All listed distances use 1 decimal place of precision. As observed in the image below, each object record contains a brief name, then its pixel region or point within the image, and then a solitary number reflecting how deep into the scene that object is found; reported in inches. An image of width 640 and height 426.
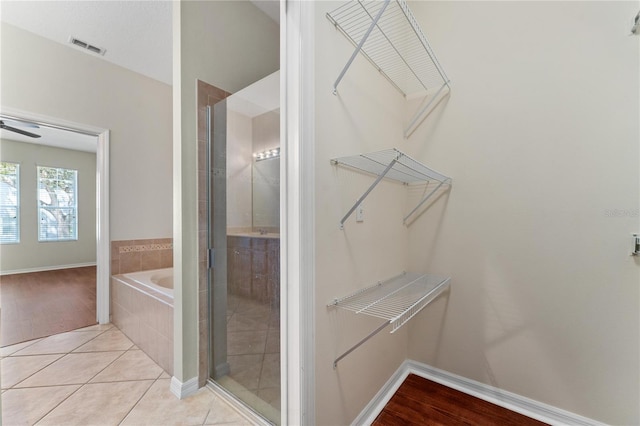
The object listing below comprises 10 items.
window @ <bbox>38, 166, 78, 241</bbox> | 108.4
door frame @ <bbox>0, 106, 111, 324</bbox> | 100.6
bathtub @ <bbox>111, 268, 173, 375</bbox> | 70.9
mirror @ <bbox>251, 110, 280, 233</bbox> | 53.3
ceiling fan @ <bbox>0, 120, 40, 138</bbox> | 80.2
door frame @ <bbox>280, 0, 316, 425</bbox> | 39.9
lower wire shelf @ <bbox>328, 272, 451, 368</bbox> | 43.5
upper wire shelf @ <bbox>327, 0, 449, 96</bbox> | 46.8
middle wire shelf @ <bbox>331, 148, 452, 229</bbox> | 46.4
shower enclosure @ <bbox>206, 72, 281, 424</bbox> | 53.8
